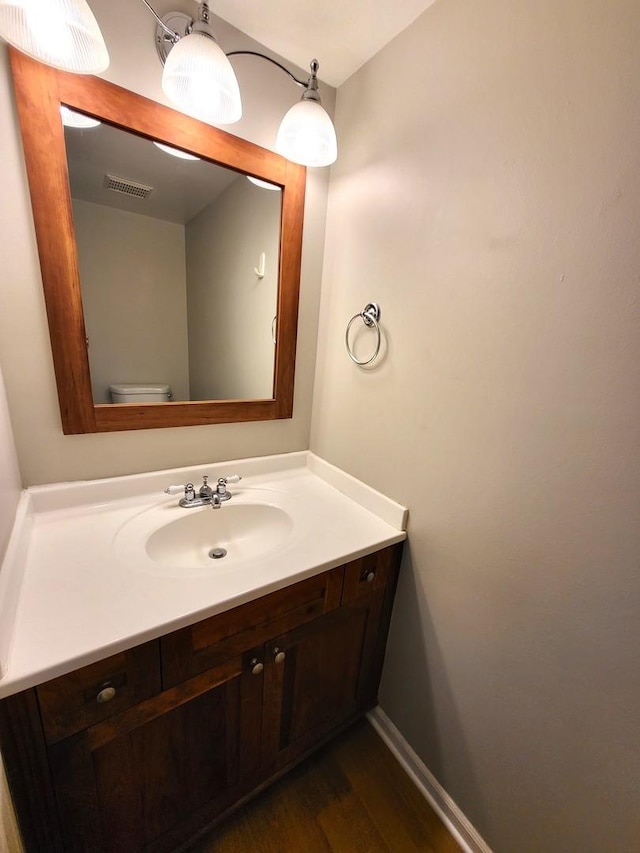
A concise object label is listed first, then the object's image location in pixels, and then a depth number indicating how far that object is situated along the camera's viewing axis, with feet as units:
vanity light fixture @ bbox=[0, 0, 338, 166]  2.06
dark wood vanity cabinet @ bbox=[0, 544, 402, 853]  2.08
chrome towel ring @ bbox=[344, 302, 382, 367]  3.56
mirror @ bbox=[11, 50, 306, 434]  2.71
